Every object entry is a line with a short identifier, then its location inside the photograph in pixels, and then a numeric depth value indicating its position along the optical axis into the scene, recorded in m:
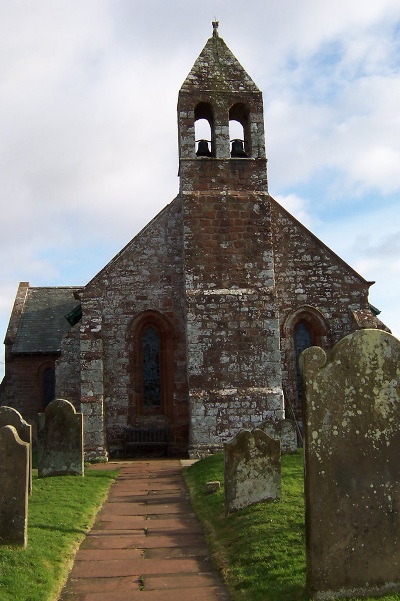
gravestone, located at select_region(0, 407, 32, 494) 12.62
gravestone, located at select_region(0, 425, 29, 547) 7.89
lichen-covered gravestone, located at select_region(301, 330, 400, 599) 5.96
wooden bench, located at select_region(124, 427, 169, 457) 19.67
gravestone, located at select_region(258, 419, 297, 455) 15.75
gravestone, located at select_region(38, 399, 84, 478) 14.32
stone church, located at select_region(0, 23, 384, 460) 19.03
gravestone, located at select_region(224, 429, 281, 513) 10.06
